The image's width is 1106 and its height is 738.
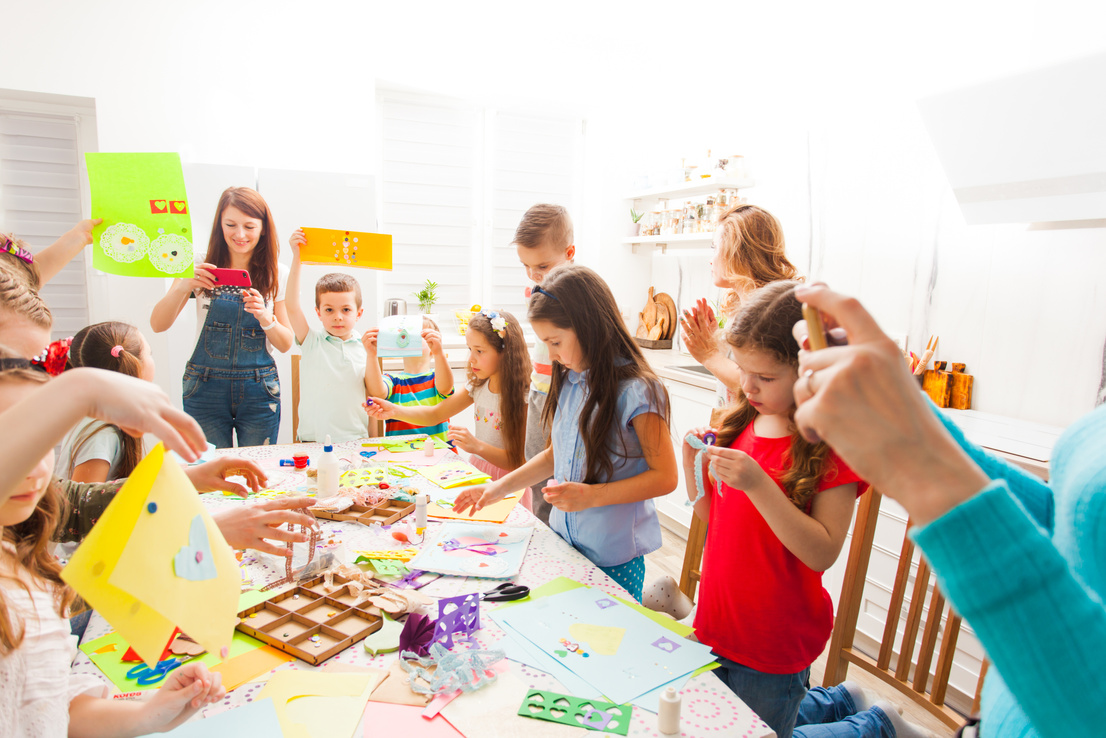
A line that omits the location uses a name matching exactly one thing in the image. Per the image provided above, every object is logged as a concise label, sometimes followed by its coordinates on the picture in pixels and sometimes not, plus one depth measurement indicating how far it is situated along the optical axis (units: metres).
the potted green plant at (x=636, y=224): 4.22
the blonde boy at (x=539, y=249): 2.07
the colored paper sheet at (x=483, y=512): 1.55
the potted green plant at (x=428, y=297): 3.90
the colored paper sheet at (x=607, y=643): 0.95
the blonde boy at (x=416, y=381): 2.41
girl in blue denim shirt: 1.47
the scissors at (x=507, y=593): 1.16
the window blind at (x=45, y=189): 3.05
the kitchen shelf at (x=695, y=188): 3.31
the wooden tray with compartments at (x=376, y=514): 1.51
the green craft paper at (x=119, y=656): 0.91
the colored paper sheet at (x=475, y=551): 1.27
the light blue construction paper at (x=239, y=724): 0.81
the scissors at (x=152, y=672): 0.91
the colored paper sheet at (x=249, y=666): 0.92
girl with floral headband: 2.19
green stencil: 0.85
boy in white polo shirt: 2.31
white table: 0.86
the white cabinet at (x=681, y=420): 3.04
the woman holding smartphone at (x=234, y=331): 2.29
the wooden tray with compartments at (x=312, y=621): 0.99
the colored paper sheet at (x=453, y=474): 1.80
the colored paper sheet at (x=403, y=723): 0.83
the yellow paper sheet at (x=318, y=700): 0.83
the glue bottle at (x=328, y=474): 1.59
